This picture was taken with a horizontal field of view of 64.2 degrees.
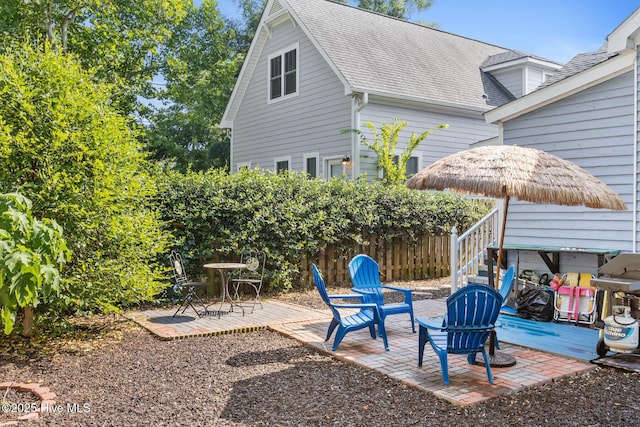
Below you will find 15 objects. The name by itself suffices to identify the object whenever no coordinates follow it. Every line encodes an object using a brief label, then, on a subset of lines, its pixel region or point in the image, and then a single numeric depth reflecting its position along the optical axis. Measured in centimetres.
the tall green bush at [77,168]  546
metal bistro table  720
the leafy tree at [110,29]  1530
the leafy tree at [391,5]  2986
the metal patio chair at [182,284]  696
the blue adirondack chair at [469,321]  442
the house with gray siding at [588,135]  720
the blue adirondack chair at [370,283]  616
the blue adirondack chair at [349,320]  549
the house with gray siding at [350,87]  1290
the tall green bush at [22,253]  364
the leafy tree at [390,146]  1220
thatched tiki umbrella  477
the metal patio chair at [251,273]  829
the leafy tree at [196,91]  2100
